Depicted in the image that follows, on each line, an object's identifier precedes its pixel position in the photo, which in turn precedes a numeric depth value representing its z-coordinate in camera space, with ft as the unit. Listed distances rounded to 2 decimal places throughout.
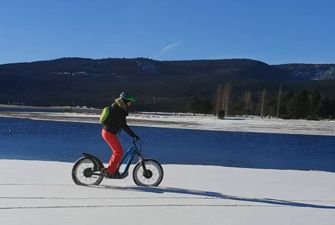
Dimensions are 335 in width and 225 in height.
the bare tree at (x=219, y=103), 372.17
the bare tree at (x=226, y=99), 370.12
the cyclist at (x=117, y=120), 35.19
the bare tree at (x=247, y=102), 400.78
